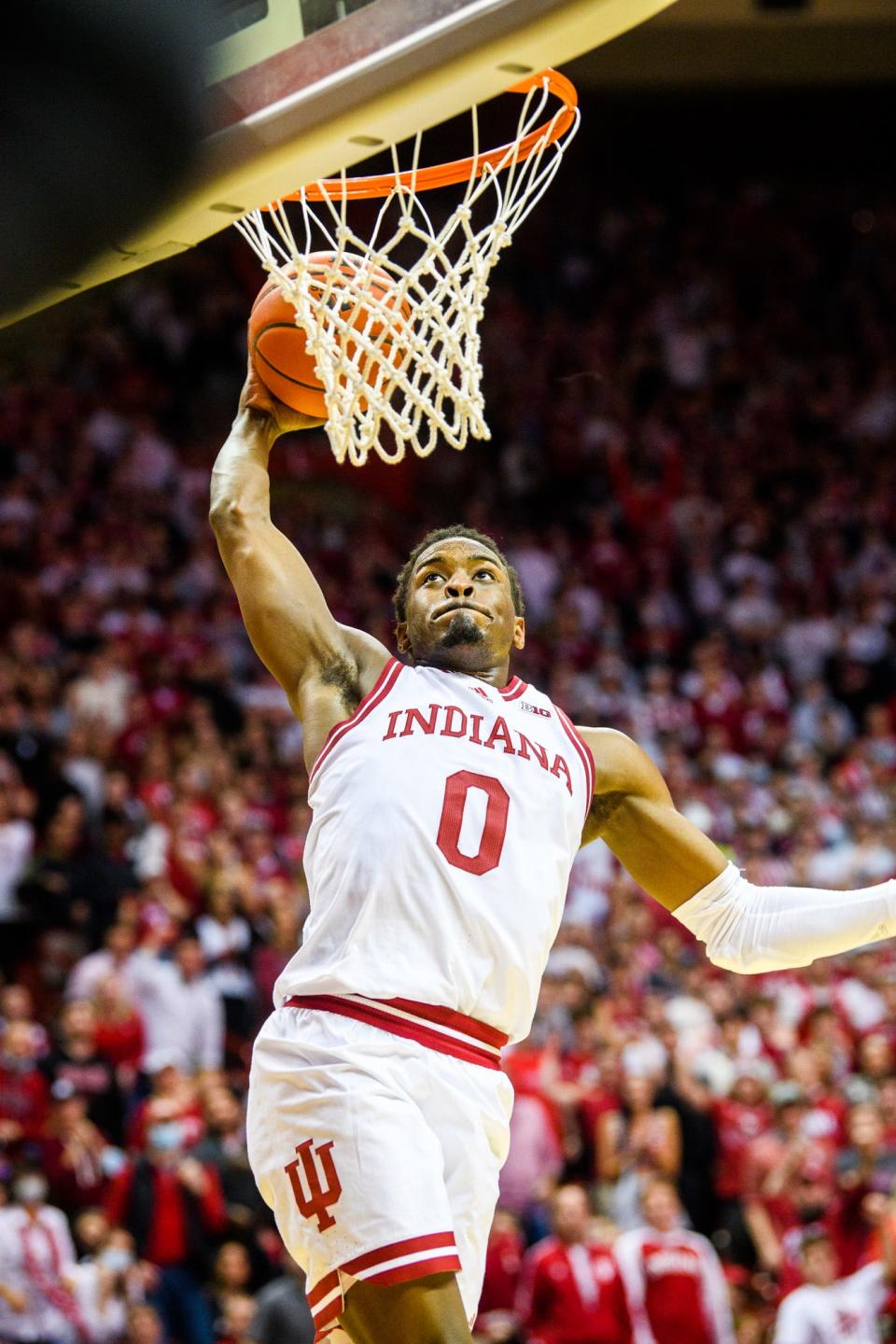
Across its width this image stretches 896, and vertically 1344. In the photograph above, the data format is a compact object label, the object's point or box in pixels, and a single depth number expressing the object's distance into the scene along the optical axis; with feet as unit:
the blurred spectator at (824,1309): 27.09
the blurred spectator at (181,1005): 31.37
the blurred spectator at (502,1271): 28.40
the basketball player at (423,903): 11.19
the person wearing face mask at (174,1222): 27.07
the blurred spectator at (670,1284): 27.71
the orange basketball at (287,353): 14.23
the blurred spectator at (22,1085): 28.60
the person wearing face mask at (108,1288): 26.45
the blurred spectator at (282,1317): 25.71
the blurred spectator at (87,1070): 29.37
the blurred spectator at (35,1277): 26.17
